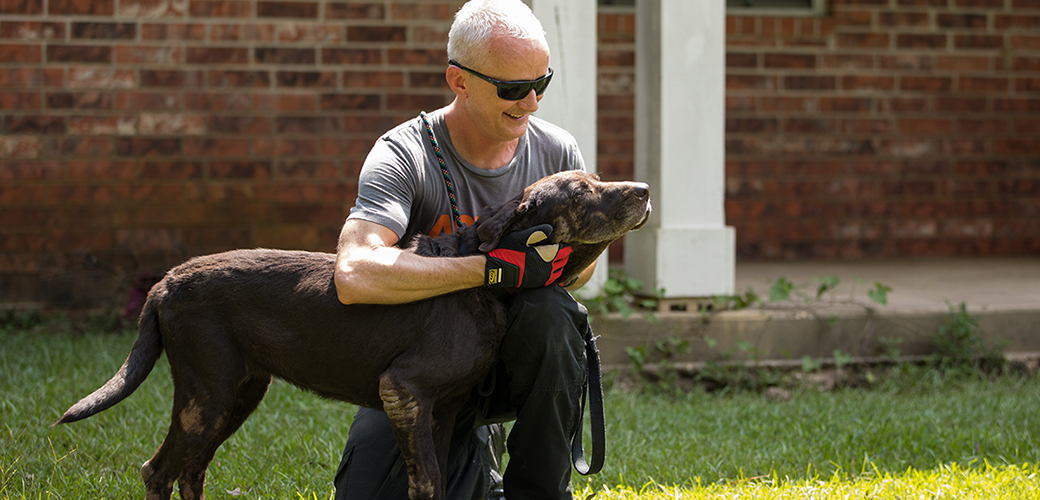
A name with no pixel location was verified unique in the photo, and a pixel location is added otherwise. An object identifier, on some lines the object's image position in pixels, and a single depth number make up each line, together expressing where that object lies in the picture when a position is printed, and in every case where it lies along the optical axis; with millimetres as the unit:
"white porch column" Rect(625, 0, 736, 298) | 9680
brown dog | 4523
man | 4645
